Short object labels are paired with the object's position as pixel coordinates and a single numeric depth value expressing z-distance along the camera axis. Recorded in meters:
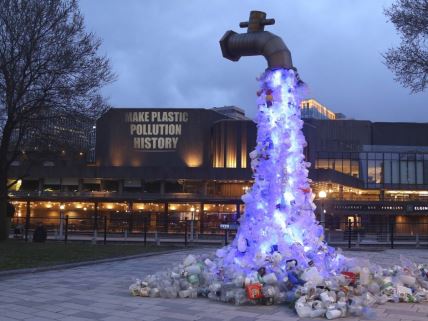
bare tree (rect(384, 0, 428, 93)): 16.55
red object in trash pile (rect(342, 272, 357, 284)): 8.69
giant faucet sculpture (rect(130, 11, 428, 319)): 8.39
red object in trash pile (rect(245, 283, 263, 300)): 8.35
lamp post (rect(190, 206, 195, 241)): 27.88
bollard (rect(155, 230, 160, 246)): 26.08
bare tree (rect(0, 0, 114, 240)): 21.94
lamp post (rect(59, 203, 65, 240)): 29.52
